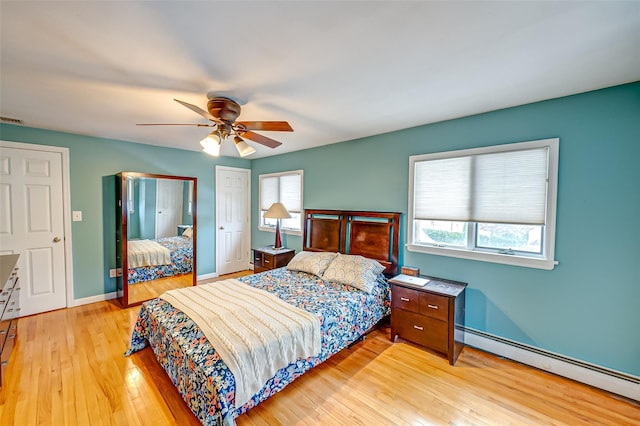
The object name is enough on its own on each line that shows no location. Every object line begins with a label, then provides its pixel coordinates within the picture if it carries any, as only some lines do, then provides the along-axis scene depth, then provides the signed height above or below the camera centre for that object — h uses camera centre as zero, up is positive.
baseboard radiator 2.01 -1.34
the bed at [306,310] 1.62 -0.95
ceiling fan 2.18 +0.69
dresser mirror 3.64 -0.45
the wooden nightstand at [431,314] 2.42 -1.05
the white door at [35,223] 3.12 -0.25
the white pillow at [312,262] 3.30 -0.74
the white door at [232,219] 5.04 -0.29
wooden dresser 2.15 -0.99
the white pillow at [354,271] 2.89 -0.76
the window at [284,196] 4.60 +0.18
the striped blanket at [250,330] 1.66 -0.90
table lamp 4.19 -0.12
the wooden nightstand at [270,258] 4.17 -0.86
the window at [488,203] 2.33 +0.04
